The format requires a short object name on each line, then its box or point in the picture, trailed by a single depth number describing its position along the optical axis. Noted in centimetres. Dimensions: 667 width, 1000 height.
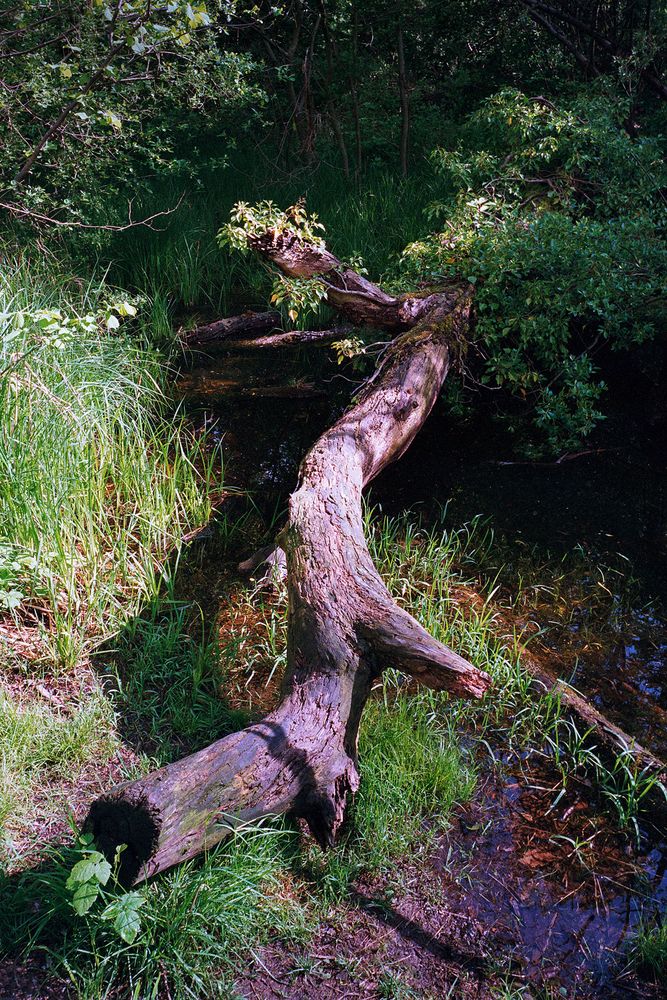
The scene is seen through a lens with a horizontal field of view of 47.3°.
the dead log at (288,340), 623
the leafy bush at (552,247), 461
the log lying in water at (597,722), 272
